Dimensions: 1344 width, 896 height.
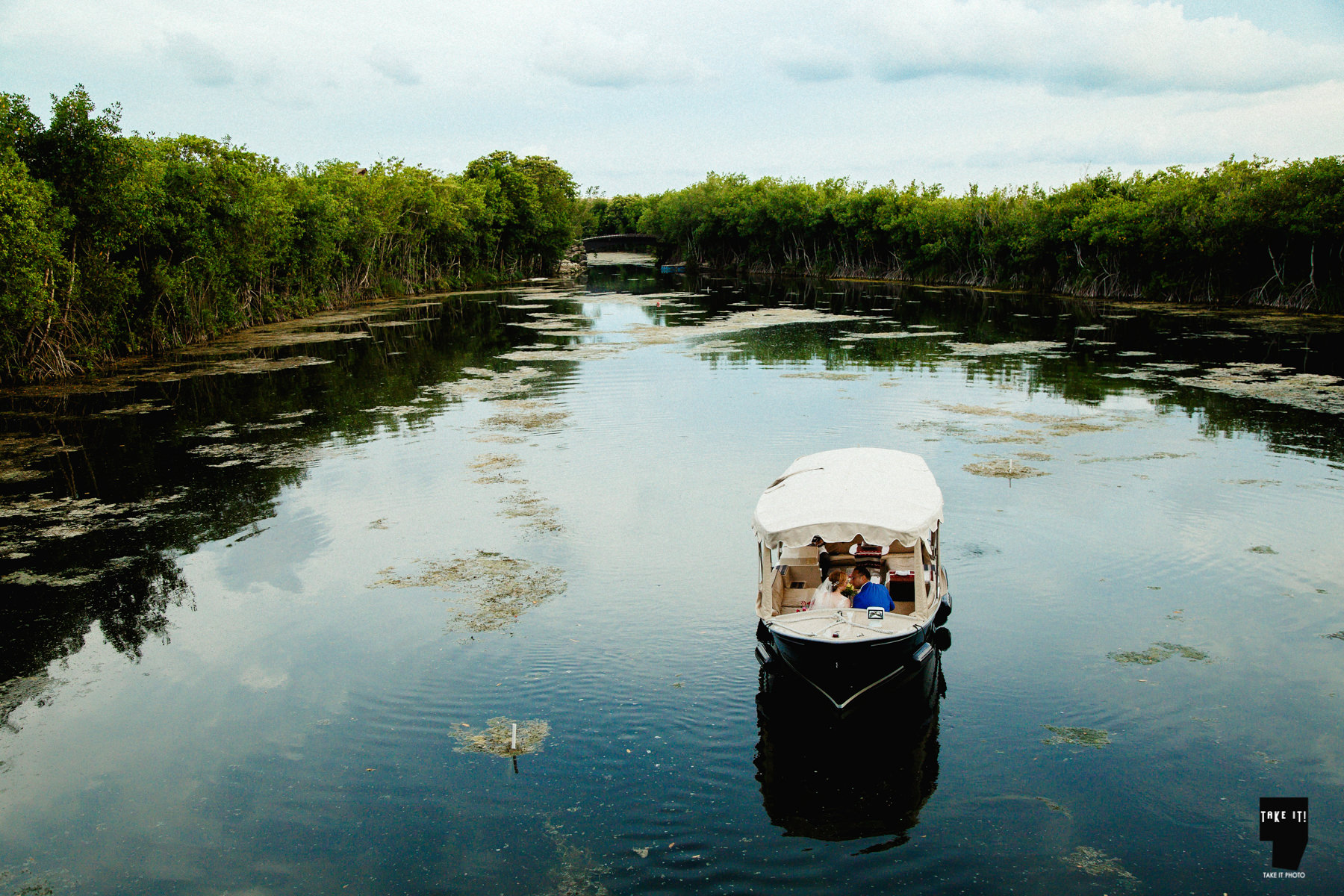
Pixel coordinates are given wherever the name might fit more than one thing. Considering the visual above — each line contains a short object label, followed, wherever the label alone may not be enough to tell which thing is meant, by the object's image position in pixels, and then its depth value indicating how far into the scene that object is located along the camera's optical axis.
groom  12.01
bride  12.22
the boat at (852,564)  11.18
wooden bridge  166.75
